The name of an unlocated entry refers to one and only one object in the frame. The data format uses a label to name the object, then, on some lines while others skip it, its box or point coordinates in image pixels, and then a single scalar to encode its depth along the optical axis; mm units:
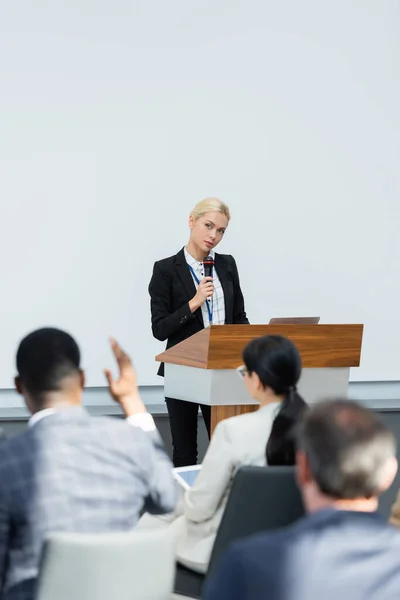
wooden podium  5663
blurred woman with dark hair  3899
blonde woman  6551
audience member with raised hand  2810
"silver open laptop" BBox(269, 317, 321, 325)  6015
